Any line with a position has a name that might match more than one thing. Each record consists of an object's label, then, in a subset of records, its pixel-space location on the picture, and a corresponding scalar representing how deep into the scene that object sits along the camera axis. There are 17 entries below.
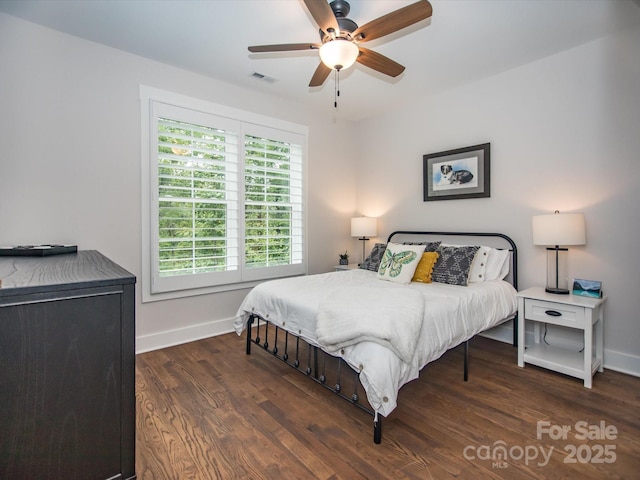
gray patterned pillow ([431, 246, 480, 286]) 3.04
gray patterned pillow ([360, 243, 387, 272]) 3.77
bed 1.81
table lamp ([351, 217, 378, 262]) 4.46
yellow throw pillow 3.14
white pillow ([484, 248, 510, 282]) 3.21
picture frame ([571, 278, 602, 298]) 2.66
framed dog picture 3.51
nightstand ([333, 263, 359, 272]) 4.35
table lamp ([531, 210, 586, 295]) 2.63
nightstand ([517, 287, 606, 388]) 2.43
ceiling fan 1.84
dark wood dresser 0.83
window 3.15
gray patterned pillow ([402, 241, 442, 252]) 3.42
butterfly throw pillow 3.09
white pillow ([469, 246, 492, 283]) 3.18
